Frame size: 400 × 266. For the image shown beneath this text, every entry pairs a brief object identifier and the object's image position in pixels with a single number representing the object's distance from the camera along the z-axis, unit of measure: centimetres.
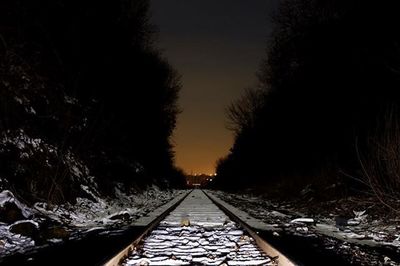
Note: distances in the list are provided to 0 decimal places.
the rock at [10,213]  1000
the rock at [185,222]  1097
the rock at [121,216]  1405
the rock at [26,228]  927
